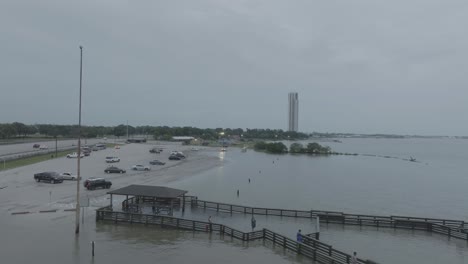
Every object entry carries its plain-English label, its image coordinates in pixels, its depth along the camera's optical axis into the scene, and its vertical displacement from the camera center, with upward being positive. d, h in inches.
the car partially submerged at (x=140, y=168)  2549.2 -251.5
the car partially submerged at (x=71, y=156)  3088.1 -215.1
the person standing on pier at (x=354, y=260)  712.4 -242.2
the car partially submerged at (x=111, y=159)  2898.6 -225.6
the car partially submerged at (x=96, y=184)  1622.5 -238.3
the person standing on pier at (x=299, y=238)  889.5 -250.3
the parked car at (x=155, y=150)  4245.1 -210.4
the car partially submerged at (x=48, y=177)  1779.3 -232.0
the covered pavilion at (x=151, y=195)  1094.4 -187.8
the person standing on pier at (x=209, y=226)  979.6 -248.5
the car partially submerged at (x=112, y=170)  2307.2 -244.0
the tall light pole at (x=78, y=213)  897.3 -201.5
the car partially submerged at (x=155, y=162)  3022.9 -247.8
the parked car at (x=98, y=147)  4226.4 -193.5
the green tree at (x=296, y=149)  5885.3 -224.6
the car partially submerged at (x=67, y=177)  1895.1 -241.6
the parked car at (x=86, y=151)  3496.8 -202.8
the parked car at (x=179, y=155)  3720.5 -227.0
